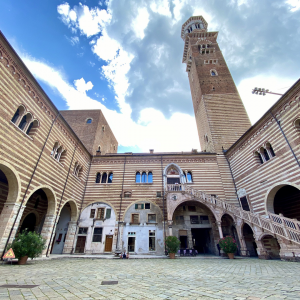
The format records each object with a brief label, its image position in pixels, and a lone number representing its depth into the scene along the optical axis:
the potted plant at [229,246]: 12.51
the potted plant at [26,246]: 8.67
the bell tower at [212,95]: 22.62
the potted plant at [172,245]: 12.93
